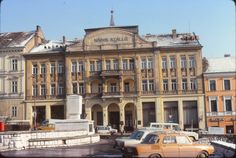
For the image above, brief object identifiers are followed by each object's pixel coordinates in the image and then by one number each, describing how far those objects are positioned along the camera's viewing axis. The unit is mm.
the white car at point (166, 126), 38850
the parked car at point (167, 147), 16312
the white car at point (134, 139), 21766
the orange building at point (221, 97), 54438
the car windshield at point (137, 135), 22758
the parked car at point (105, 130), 45594
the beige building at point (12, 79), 58500
